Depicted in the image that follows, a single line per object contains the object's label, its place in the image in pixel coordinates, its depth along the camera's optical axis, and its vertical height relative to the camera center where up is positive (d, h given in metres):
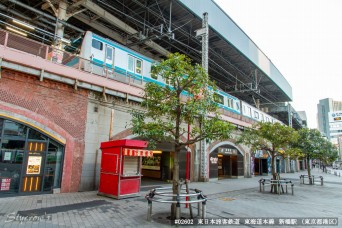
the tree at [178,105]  7.43 +1.59
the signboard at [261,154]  28.61 +0.00
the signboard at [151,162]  18.97 -1.04
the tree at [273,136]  14.48 +1.22
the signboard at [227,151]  21.70 +0.24
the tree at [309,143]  20.69 +1.16
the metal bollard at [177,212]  6.65 -1.82
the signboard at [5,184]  9.01 -1.54
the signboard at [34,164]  9.84 -0.77
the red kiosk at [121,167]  9.94 -0.83
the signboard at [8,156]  9.27 -0.41
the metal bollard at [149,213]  6.79 -1.90
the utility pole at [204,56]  17.33 +7.78
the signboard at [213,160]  20.10 -0.68
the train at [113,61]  12.70 +5.54
